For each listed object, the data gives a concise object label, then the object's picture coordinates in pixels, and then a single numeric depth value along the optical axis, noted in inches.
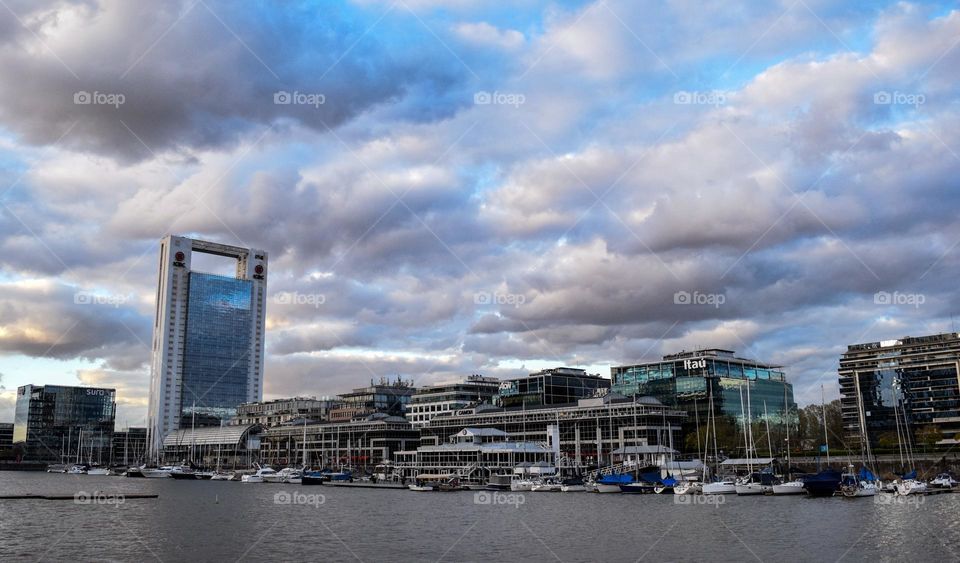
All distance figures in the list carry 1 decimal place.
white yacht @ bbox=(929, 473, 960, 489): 5221.5
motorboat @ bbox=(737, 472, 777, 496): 4953.3
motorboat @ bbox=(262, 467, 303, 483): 7667.3
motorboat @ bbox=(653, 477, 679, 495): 5260.8
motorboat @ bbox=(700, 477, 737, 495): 4893.7
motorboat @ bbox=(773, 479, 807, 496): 4761.3
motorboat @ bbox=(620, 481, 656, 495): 5374.0
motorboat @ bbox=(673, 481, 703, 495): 4918.6
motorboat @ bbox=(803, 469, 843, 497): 4594.0
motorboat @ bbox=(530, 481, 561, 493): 5876.0
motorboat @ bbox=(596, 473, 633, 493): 5472.4
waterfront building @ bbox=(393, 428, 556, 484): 7101.4
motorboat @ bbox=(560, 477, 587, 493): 5856.3
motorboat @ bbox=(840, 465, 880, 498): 4500.5
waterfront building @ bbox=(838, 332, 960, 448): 7403.1
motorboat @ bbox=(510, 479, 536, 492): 5959.6
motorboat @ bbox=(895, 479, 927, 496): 4603.8
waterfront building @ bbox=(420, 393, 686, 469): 7790.4
